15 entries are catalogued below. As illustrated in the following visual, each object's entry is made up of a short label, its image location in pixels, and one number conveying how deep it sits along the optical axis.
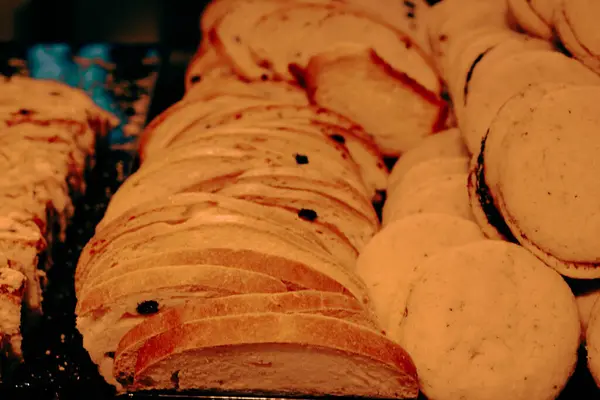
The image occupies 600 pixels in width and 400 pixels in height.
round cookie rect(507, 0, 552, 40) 0.66
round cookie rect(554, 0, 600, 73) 0.61
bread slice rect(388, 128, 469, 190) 0.71
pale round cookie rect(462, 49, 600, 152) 0.63
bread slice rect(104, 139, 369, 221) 0.64
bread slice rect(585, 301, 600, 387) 0.57
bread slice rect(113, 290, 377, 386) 0.57
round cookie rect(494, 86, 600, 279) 0.58
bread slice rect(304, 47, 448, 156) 0.72
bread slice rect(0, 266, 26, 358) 0.61
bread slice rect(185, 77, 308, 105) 0.76
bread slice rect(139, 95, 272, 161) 0.72
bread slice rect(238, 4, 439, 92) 0.76
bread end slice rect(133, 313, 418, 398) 0.56
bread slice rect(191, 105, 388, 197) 0.70
